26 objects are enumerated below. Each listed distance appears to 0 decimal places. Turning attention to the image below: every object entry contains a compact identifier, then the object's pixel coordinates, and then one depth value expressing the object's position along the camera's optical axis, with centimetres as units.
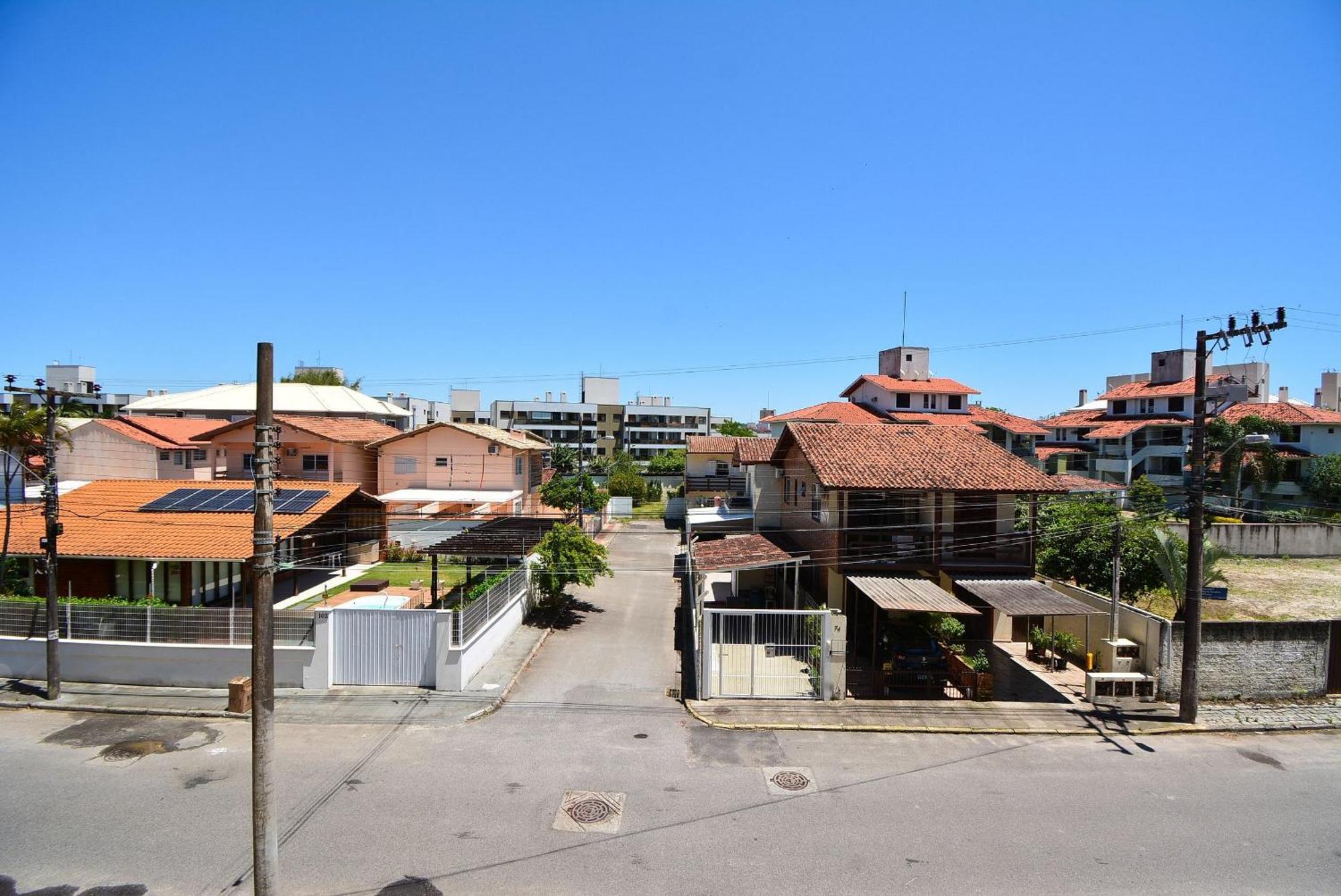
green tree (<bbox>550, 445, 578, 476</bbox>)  6481
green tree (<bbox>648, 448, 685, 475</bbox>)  7325
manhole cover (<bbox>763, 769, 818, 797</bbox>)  1250
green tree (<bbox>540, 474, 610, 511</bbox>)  4316
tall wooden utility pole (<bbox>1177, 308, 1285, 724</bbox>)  1565
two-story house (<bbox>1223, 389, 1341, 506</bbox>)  4469
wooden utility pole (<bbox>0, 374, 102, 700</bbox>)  1616
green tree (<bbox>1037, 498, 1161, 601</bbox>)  2245
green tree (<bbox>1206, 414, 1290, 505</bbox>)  4303
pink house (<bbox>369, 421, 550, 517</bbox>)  3928
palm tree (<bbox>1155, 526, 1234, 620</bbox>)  2041
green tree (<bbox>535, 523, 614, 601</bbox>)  2305
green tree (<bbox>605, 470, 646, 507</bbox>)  6306
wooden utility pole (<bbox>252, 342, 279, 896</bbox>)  830
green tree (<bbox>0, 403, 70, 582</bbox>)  3394
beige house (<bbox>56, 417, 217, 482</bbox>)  3709
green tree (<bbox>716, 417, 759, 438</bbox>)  8975
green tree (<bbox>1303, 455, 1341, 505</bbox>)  4253
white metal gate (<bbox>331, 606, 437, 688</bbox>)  1730
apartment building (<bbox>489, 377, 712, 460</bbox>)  8938
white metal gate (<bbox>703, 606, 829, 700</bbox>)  1711
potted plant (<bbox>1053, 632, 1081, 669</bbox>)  2000
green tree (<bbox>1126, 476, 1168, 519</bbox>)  3486
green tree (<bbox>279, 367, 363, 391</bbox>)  7294
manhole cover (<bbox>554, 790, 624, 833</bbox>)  1110
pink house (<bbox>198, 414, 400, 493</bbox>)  3666
